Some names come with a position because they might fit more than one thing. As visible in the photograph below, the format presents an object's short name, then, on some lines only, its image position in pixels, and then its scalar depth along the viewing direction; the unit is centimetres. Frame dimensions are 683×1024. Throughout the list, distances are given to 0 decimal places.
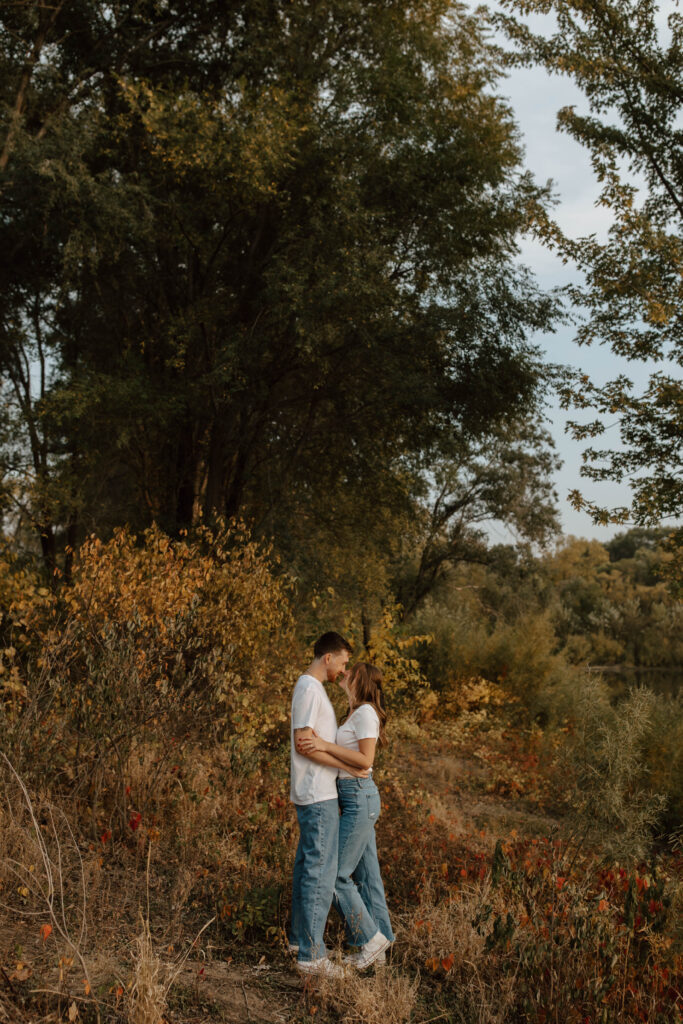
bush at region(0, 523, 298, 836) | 596
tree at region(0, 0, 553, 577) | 1179
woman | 439
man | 421
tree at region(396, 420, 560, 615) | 1988
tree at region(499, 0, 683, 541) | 1154
